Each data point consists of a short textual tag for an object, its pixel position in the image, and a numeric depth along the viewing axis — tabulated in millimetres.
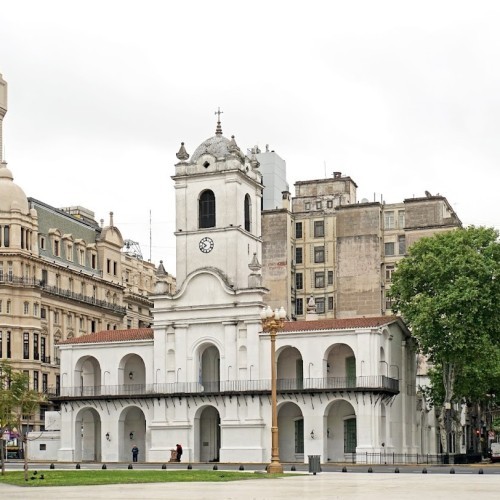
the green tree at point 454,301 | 80500
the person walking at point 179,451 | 79938
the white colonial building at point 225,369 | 79688
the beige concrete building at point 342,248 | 127062
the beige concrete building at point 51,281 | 105312
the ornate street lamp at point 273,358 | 53812
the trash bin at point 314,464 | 54344
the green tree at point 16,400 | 56219
